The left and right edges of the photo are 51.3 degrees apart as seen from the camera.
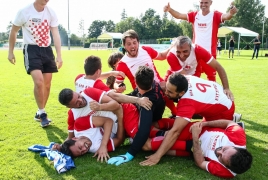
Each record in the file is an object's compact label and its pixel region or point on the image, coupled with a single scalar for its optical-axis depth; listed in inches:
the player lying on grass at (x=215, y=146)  120.5
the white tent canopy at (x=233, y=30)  1240.2
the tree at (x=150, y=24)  3573.8
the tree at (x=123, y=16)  5442.9
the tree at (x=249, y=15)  3048.7
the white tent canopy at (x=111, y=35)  2078.0
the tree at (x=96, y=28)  4658.0
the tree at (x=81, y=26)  4577.3
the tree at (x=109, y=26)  4749.0
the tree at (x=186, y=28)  3083.2
